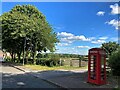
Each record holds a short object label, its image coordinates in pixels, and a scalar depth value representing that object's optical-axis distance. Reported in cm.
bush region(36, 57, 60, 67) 1164
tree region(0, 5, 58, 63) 1219
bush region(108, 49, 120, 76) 630
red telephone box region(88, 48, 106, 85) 506
